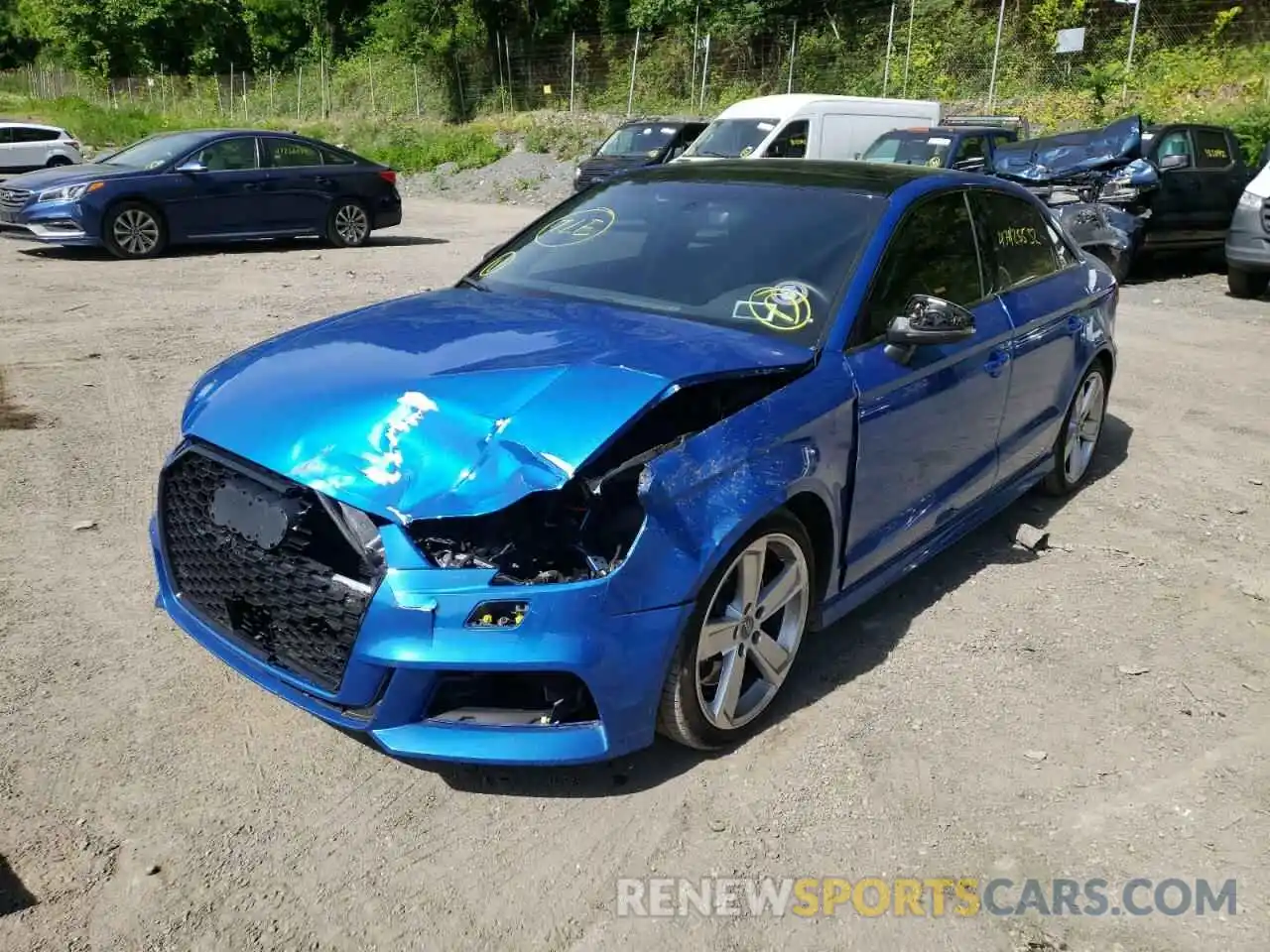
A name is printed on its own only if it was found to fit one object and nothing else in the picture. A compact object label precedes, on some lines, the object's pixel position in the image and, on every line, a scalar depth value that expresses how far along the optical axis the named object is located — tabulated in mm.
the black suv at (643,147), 20531
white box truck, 16391
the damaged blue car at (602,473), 2691
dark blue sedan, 11883
